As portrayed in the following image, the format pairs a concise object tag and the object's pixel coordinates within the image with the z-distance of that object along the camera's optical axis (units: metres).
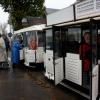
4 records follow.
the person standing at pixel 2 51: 6.09
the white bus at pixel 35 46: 5.77
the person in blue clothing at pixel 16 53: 6.61
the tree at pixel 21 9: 11.41
